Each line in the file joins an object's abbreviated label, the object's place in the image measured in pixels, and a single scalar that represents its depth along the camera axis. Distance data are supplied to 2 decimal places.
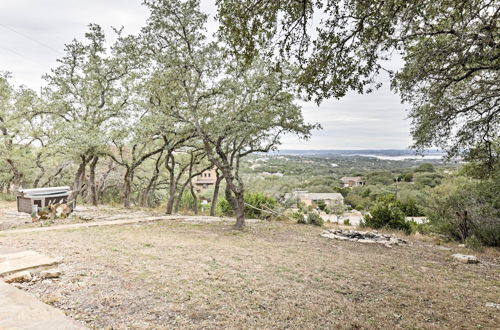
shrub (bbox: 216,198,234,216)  16.84
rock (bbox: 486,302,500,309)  3.62
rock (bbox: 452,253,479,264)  6.11
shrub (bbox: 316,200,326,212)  24.49
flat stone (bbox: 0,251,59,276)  3.63
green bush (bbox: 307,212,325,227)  11.49
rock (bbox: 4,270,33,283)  3.34
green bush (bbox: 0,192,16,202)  14.12
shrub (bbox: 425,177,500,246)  7.75
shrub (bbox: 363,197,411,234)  10.91
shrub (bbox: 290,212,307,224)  11.78
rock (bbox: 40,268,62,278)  3.54
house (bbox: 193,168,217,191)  35.31
